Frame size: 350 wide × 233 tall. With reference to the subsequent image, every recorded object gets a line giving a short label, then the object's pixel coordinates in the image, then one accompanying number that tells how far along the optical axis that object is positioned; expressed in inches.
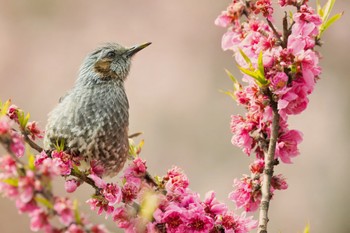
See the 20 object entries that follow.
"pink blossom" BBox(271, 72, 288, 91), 178.7
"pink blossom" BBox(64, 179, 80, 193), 203.5
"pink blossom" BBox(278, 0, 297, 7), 187.8
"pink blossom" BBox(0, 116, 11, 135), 140.7
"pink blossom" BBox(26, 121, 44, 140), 210.8
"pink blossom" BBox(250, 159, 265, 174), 196.4
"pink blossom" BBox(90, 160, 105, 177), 224.2
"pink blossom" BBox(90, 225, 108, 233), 131.3
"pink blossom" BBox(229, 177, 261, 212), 199.3
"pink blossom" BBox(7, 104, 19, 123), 208.1
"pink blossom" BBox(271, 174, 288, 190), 199.2
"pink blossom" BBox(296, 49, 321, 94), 177.5
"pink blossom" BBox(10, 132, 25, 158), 141.5
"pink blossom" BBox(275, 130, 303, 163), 197.6
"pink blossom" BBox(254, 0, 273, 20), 182.7
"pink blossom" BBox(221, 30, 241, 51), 195.9
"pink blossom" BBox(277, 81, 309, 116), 179.8
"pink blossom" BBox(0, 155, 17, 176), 134.2
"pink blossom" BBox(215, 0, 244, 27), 180.7
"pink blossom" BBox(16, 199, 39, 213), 132.5
